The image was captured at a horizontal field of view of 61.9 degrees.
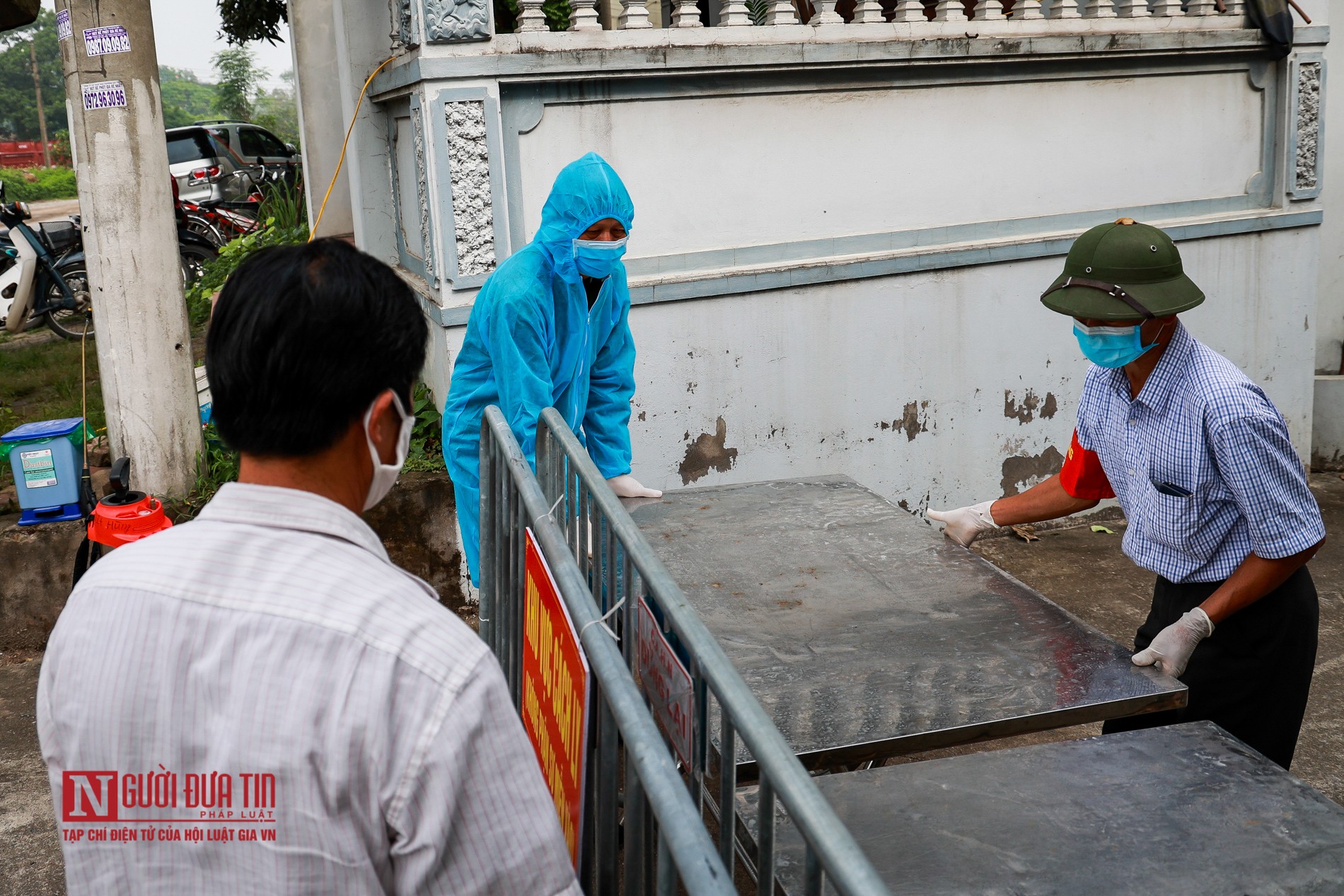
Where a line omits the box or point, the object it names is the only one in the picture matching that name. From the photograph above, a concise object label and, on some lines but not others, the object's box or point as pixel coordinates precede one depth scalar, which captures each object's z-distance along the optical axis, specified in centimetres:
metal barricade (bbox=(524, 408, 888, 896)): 99
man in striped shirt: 104
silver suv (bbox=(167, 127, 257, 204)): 1220
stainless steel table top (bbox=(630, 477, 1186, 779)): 192
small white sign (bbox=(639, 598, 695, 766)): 144
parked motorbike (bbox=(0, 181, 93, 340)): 854
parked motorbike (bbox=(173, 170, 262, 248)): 1046
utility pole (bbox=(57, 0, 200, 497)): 429
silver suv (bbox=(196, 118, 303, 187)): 1354
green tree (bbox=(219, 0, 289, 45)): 1253
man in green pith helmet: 214
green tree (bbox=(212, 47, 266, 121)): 3441
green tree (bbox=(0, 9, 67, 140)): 4853
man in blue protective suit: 295
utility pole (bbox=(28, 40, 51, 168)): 3816
